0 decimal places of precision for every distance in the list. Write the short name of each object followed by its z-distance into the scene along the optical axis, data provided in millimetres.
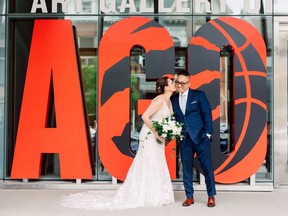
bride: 7379
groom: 7254
